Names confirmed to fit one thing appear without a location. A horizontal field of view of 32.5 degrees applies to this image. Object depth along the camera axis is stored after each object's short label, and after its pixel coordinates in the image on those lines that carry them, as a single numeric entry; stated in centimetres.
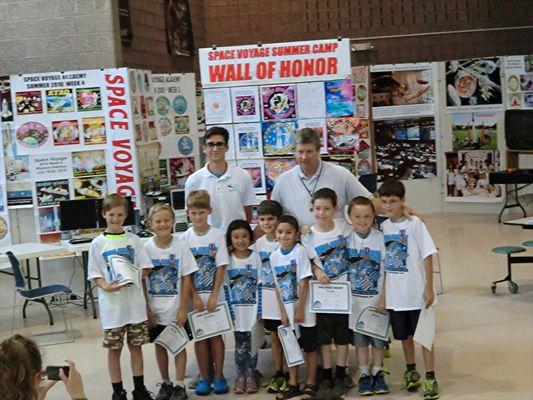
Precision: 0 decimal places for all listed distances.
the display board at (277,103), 857
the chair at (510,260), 914
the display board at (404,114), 1511
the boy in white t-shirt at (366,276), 640
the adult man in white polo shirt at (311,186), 663
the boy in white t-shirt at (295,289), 639
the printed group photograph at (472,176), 1482
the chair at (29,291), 854
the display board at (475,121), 1477
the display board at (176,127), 1146
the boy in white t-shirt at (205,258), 655
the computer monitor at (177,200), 983
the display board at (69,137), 1024
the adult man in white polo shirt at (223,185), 686
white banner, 854
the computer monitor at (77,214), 961
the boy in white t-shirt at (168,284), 650
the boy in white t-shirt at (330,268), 644
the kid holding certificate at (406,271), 629
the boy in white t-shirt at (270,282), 651
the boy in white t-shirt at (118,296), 634
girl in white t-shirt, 664
